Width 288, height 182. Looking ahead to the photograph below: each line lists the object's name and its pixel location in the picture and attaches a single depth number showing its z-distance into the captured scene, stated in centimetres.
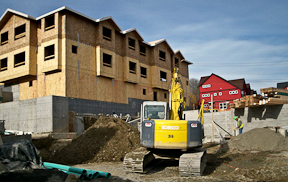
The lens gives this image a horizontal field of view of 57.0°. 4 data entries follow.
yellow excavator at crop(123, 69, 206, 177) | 959
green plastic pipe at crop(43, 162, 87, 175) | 878
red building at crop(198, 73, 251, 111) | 5462
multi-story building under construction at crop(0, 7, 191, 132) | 2530
